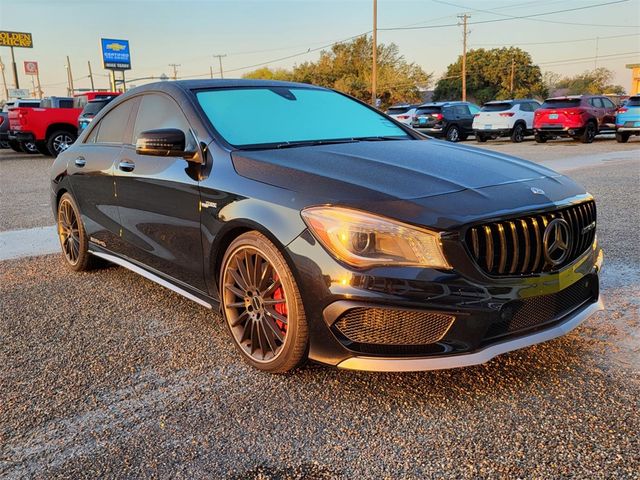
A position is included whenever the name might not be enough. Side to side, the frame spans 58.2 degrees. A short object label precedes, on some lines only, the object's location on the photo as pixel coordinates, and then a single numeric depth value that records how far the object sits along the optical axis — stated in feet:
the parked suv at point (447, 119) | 71.67
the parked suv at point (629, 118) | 61.11
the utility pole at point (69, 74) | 303.40
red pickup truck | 55.72
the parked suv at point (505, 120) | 69.41
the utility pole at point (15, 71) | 151.23
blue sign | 167.94
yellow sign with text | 156.49
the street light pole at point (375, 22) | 121.39
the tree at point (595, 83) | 259.19
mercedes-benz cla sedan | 8.11
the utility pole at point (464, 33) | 184.03
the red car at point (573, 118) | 62.59
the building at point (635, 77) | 147.42
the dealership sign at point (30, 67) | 188.03
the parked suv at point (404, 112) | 76.93
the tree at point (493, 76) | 222.48
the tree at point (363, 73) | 208.13
